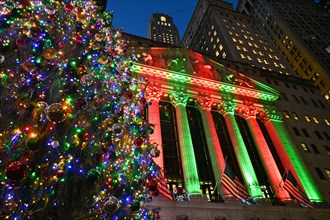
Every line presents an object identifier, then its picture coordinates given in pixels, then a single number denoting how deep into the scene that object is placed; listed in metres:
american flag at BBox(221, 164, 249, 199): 16.88
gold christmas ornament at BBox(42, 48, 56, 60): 6.72
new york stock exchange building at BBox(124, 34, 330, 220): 18.48
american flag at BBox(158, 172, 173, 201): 15.41
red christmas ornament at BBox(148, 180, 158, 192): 9.09
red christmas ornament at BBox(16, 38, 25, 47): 6.91
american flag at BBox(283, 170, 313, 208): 19.12
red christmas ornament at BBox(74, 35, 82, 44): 9.20
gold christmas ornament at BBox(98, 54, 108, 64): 9.16
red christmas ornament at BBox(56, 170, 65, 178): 6.41
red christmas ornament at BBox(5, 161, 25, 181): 4.93
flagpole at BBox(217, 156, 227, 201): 19.67
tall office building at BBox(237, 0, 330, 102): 67.14
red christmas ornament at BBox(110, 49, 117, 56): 11.87
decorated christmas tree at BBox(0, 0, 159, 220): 6.00
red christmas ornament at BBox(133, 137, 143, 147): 9.30
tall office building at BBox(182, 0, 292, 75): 58.06
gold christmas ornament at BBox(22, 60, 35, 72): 6.35
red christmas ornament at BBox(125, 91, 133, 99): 10.12
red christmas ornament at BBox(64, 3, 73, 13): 9.55
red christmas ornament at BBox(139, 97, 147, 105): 12.29
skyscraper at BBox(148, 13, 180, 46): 139.88
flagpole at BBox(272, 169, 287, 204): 21.48
